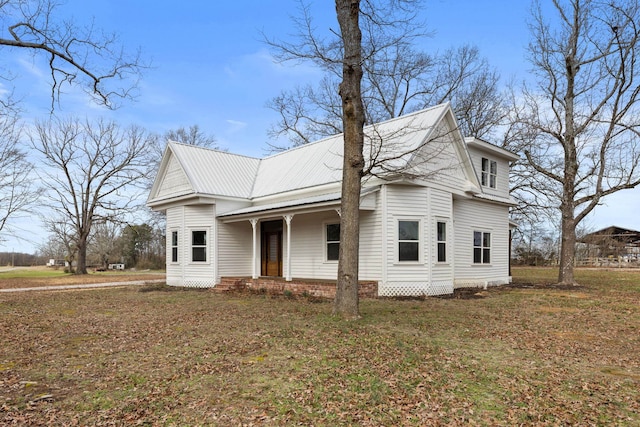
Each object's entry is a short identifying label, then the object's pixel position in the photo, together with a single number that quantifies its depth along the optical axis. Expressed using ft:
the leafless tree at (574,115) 56.59
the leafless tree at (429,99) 94.94
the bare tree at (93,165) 102.22
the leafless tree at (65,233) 107.04
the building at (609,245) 135.03
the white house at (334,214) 45.37
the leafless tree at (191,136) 134.72
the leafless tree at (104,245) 140.46
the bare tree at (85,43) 27.37
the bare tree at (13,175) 85.92
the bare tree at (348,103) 30.09
